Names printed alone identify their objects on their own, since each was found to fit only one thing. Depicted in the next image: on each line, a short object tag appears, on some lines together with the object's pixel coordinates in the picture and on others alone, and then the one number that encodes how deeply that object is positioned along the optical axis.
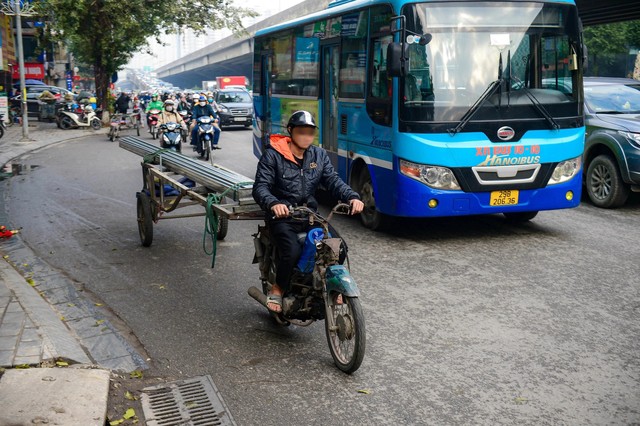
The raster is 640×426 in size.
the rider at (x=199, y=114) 19.14
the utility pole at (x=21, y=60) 23.87
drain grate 4.20
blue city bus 8.38
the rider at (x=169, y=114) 16.67
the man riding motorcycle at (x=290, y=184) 5.22
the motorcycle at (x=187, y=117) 25.72
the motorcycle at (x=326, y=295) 4.67
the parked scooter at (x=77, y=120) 33.69
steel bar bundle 6.20
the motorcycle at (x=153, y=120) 25.92
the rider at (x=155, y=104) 25.80
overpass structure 21.08
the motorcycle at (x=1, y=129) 26.15
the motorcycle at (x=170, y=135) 16.33
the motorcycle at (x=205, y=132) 18.92
